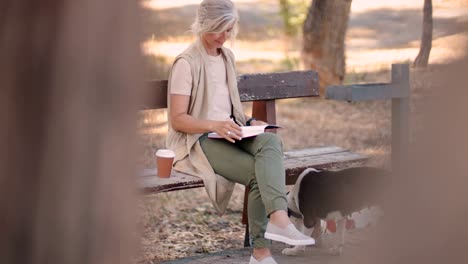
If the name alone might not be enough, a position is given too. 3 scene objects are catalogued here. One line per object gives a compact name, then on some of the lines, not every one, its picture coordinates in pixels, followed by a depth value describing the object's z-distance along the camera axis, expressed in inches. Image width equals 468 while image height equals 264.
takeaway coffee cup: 290.0
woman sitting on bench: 273.2
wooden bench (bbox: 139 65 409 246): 327.5
